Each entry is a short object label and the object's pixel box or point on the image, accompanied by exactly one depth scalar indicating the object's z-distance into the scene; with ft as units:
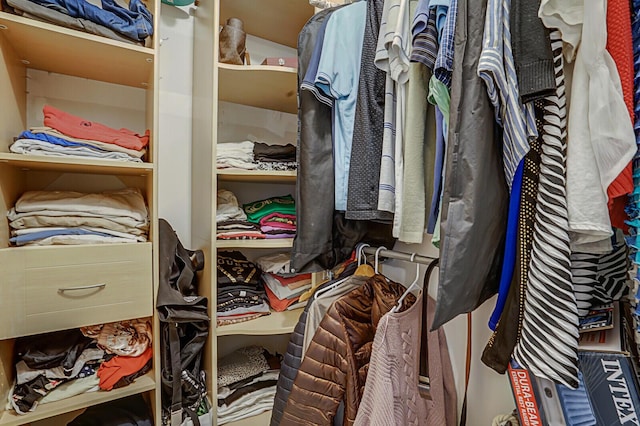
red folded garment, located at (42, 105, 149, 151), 3.40
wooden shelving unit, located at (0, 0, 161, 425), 3.14
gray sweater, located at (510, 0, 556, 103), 1.89
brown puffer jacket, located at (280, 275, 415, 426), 2.94
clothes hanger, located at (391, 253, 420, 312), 2.95
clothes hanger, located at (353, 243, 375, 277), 3.56
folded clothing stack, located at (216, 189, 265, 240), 4.32
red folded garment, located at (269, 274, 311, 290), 4.83
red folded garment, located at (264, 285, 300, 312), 4.79
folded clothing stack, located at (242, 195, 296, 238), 4.50
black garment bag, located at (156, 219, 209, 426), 3.79
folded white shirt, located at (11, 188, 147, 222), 3.37
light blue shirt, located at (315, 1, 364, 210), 3.37
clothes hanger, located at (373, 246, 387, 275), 3.40
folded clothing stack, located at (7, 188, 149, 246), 3.32
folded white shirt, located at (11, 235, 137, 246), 3.34
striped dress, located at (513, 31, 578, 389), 1.84
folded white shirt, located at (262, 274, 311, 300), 4.80
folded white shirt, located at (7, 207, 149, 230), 3.30
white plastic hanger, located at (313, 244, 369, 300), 3.50
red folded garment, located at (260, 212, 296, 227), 4.53
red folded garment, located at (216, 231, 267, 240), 4.27
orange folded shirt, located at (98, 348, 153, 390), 3.54
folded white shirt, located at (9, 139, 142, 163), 3.21
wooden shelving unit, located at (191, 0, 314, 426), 4.07
